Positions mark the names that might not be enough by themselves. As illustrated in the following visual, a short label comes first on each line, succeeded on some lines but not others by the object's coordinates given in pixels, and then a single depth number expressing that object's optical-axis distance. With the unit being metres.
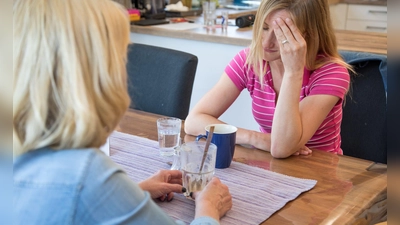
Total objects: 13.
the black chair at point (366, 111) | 1.79
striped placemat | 1.06
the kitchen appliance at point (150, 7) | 3.47
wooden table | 1.05
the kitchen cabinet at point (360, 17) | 4.61
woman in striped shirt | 1.47
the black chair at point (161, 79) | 1.88
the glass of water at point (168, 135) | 1.39
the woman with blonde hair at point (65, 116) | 0.75
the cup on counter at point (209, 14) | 3.29
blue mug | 1.28
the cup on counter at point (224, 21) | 3.18
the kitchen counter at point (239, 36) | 2.61
